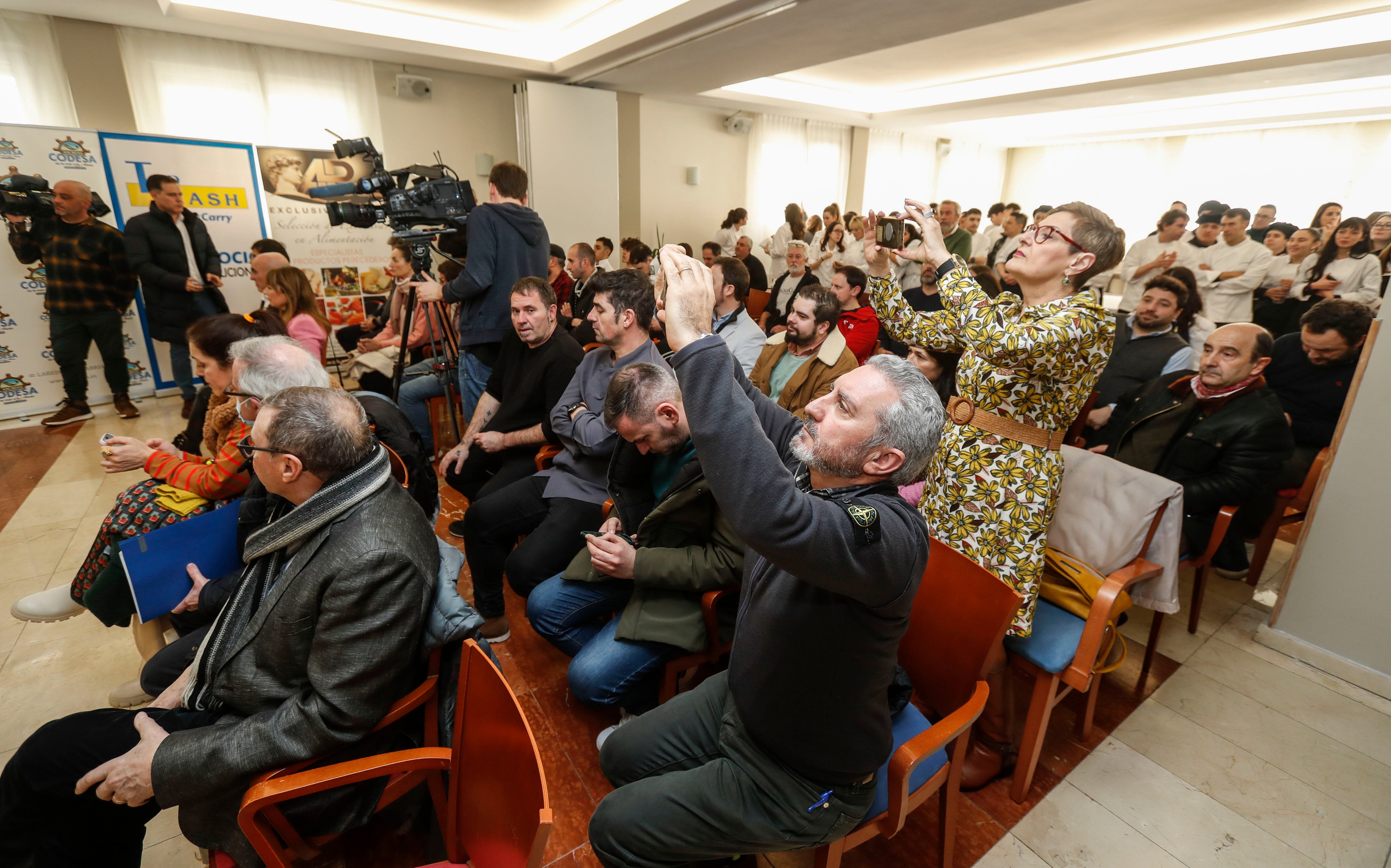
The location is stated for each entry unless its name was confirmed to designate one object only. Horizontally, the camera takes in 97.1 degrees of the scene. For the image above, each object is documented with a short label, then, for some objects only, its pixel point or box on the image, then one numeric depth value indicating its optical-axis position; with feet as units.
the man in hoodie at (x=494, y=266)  9.94
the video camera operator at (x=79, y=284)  13.29
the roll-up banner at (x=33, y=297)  13.43
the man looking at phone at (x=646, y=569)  5.03
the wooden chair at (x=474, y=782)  2.79
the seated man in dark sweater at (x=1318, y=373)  8.58
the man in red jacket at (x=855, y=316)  9.77
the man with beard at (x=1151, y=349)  8.98
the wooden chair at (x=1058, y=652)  4.89
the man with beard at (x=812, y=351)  8.46
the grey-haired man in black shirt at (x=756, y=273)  19.70
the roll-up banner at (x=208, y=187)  14.66
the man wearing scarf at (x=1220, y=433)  6.59
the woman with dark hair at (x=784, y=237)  21.74
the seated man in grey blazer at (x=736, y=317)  10.34
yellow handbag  5.24
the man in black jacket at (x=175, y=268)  13.88
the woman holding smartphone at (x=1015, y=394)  4.73
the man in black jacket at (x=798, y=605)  2.64
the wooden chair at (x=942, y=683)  3.67
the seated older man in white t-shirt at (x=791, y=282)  17.34
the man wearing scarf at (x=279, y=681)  3.51
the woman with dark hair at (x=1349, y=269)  14.62
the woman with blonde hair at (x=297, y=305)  10.19
